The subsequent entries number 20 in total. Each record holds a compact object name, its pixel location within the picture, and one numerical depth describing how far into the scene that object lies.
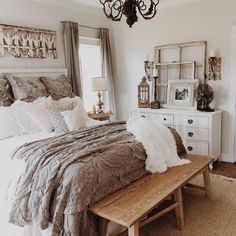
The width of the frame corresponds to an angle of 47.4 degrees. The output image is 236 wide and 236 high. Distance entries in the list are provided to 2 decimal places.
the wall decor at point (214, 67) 4.20
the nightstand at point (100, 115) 4.53
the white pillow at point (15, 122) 3.08
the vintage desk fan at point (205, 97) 4.14
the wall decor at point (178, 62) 4.38
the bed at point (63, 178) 1.96
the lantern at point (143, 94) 4.88
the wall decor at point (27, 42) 3.68
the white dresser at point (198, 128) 3.99
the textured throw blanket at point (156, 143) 2.65
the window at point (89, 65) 4.96
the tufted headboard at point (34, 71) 3.70
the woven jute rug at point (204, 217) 2.49
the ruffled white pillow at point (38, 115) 3.28
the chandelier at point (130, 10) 2.48
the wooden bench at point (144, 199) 1.93
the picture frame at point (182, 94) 4.37
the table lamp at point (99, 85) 4.57
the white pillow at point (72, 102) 3.67
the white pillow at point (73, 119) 3.26
